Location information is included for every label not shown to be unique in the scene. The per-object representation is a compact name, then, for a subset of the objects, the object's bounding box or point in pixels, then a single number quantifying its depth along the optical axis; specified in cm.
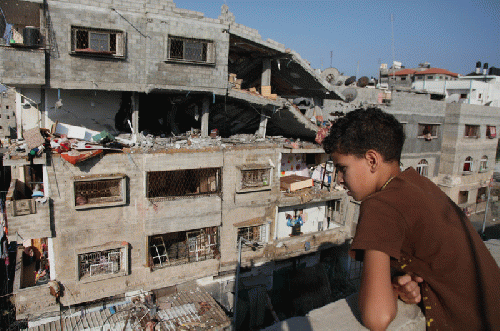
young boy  211
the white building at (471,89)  3912
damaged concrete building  1370
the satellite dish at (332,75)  2695
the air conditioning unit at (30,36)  1348
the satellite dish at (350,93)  2417
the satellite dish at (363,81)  2864
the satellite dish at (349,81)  2920
